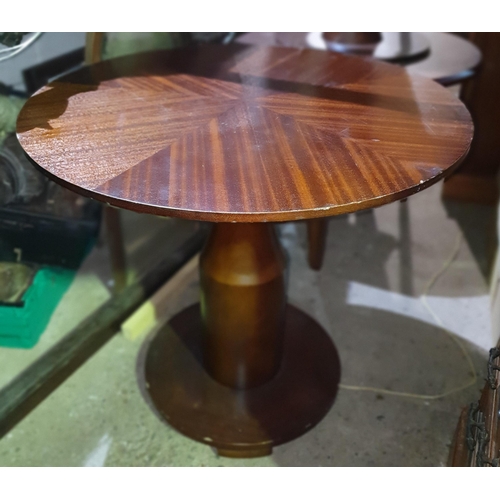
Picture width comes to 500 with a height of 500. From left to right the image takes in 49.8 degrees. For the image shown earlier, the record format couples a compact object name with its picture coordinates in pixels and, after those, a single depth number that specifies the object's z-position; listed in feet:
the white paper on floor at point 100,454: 3.90
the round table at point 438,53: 4.62
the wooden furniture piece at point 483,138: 6.19
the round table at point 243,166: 2.51
